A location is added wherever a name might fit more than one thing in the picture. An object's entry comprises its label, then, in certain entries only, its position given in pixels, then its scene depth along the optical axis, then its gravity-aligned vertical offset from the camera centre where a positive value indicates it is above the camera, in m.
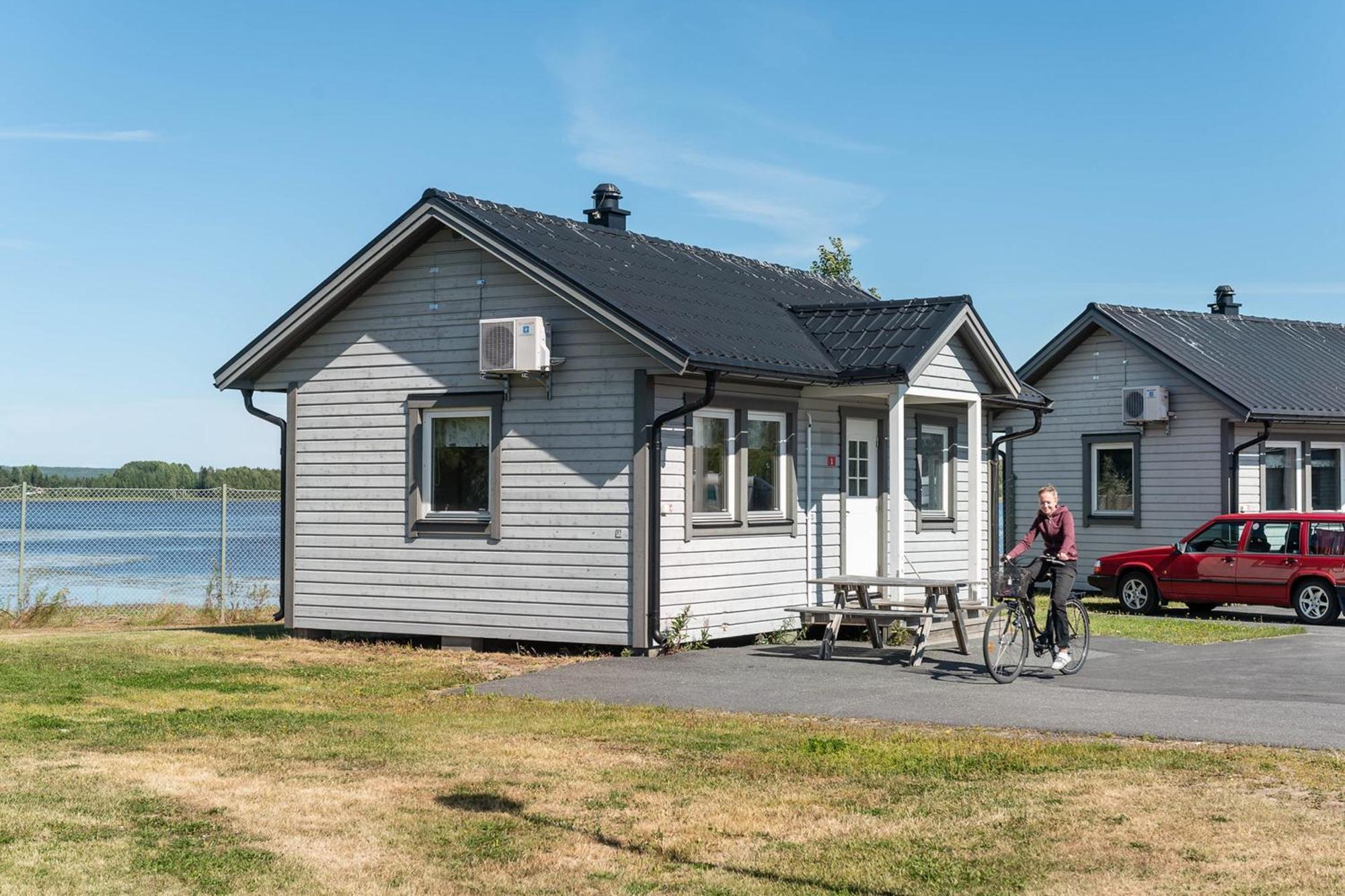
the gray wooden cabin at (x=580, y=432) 16.03 +1.05
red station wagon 21.44 -0.54
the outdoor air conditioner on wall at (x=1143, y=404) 25.75 +2.11
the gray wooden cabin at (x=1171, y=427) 25.31 +1.74
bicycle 13.99 -0.92
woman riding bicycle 14.34 -0.23
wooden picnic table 15.39 -0.86
